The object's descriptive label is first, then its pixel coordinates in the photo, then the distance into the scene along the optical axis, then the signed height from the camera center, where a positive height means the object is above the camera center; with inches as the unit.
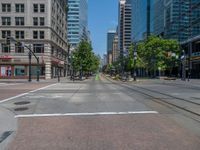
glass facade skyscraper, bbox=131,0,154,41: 2458.2 +974.6
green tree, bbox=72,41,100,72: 1437.2 +148.6
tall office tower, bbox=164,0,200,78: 1530.4 +535.0
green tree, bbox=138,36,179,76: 1456.3 +204.4
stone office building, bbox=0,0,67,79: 1166.1 +298.2
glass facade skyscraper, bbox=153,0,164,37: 1968.6 +760.5
